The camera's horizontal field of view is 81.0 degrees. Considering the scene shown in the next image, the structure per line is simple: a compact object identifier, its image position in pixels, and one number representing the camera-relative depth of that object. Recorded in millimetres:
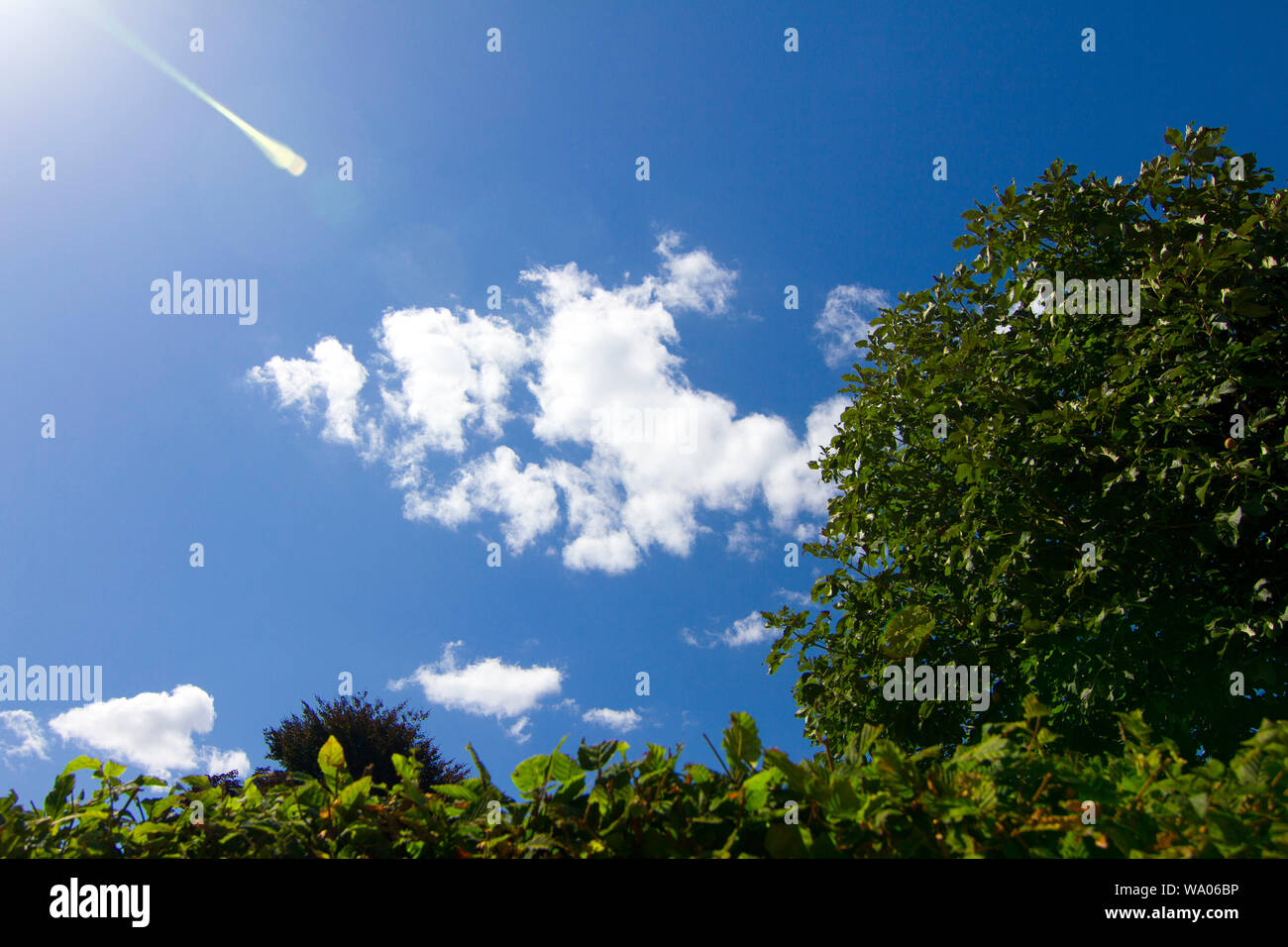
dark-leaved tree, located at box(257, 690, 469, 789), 22094
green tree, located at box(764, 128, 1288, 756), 6918
